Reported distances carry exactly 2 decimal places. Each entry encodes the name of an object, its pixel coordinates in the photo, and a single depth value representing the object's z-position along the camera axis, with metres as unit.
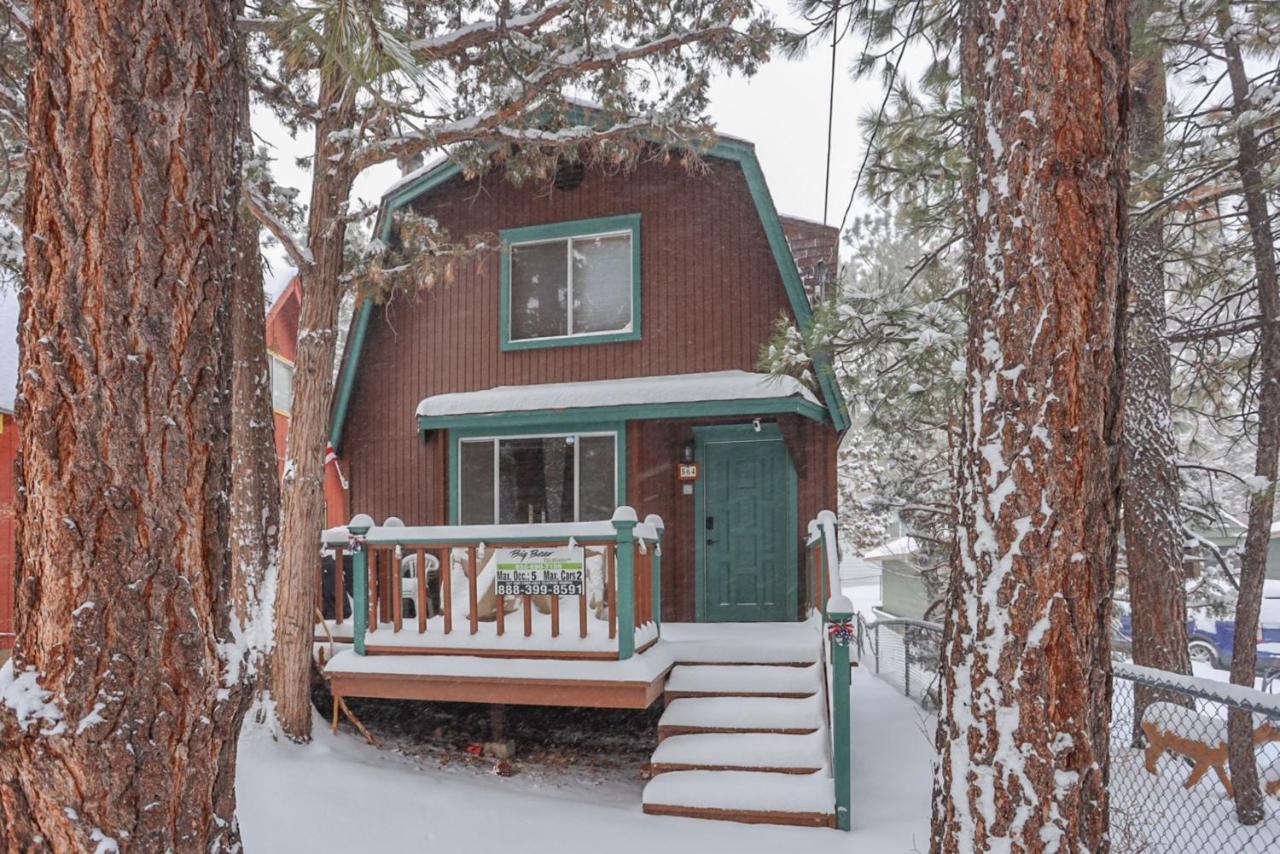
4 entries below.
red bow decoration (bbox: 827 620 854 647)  5.12
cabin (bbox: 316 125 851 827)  6.13
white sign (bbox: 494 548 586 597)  5.78
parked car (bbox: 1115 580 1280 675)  12.11
